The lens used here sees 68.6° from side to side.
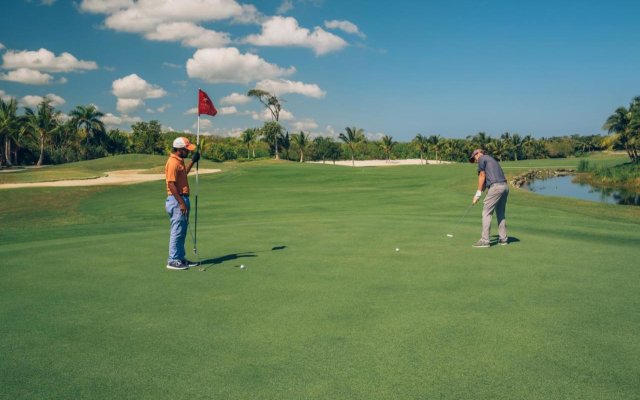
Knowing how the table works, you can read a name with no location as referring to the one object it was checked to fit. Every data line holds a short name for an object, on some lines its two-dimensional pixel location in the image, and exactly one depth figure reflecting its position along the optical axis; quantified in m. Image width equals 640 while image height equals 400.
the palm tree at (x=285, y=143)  111.69
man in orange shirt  9.58
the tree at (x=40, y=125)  71.46
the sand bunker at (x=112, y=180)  38.28
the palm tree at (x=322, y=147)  118.56
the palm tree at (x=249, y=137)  106.81
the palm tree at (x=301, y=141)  110.81
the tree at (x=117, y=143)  89.00
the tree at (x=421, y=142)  127.44
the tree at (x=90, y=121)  82.69
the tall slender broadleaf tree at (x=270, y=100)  119.88
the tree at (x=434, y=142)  125.94
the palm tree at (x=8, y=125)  63.94
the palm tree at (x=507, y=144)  127.00
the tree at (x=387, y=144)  120.78
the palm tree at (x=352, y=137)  110.88
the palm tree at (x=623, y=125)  73.81
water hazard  40.88
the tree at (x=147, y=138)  89.75
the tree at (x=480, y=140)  126.66
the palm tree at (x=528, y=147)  136.12
